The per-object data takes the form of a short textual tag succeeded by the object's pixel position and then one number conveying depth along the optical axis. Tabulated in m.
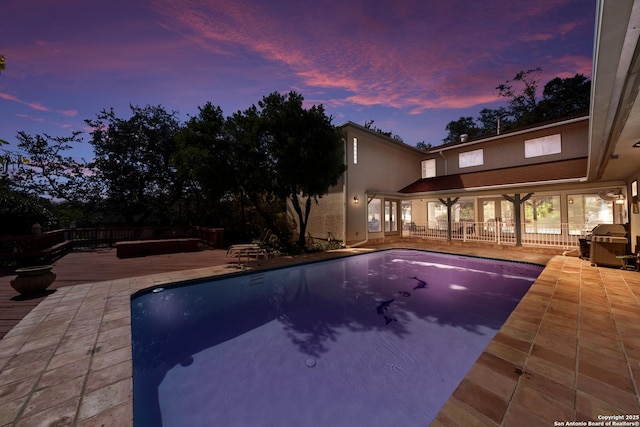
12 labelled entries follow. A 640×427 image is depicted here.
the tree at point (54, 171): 17.06
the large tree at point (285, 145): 10.07
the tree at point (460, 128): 35.93
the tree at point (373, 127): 31.20
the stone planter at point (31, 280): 5.16
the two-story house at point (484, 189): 10.27
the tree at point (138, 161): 18.06
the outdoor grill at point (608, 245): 7.16
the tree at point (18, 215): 8.22
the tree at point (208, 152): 9.84
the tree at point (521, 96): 27.03
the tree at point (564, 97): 25.72
